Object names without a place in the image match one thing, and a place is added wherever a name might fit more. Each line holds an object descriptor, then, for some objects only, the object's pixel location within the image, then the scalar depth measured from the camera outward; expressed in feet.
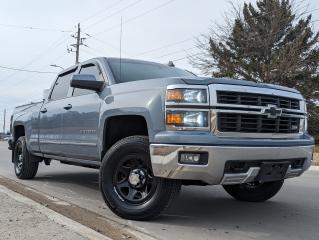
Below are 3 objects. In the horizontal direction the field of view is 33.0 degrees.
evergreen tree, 120.16
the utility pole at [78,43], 163.43
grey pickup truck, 17.84
